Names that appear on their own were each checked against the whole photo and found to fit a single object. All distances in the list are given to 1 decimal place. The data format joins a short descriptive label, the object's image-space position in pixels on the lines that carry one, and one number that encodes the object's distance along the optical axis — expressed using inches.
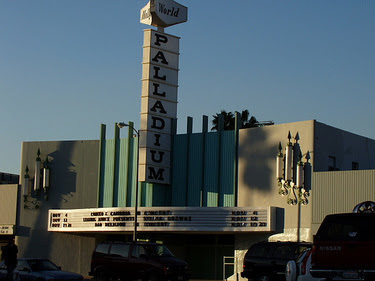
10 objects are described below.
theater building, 1384.1
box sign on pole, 1562.5
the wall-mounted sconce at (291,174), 1381.6
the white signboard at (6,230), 1775.3
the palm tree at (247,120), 2466.8
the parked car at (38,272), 994.7
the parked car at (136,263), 1074.7
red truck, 576.7
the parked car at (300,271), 657.3
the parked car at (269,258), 1037.8
